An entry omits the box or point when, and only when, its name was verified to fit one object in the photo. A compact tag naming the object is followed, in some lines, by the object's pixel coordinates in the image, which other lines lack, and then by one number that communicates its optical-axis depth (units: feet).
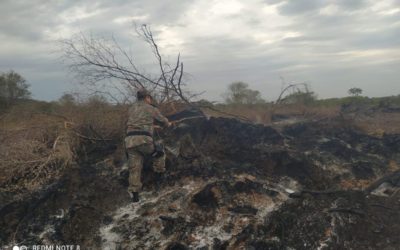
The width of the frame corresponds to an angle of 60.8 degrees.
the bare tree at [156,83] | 26.25
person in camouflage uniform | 17.95
